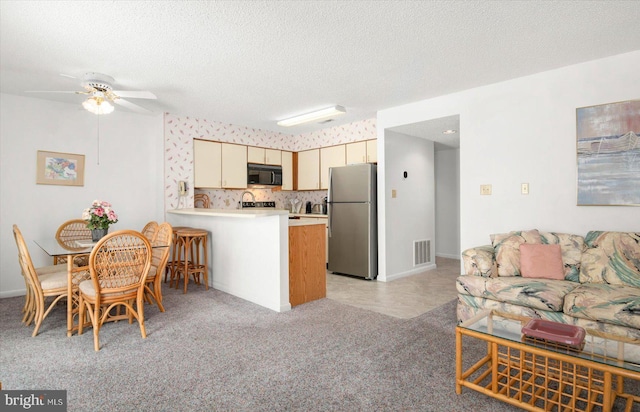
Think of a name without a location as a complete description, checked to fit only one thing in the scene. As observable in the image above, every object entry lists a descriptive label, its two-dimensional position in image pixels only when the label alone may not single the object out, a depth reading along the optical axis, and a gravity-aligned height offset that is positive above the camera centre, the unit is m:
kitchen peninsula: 3.46 -0.48
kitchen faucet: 6.11 +0.20
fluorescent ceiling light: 4.57 +1.28
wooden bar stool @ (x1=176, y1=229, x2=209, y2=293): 4.24 -0.59
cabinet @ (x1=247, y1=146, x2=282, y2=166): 5.95 +0.93
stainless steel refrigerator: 4.93 -0.19
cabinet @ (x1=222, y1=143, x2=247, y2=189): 5.60 +0.69
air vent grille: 5.38 -0.71
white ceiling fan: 3.33 +1.18
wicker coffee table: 1.56 -0.81
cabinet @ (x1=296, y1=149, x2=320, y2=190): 6.18 +0.69
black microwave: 5.91 +0.59
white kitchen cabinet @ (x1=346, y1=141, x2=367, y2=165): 5.44 +0.87
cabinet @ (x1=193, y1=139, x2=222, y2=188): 5.28 +0.70
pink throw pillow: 2.91 -0.48
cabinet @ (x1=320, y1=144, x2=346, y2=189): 5.76 +0.81
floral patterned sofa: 2.31 -0.60
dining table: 2.78 -0.40
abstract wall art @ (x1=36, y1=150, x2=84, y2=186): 4.33 +0.53
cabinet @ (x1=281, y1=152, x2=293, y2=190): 6.46 +0.71
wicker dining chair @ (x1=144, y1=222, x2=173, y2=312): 3.32 -0.46
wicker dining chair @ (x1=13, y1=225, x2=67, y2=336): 2.78 -0.60
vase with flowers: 3.33 -0.08
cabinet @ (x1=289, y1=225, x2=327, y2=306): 3.68 -0.61
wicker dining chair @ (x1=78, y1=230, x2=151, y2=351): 2.59 -0.50
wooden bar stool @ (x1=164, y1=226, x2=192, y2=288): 4.53 -0.68
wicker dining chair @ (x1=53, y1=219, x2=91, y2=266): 4.01 -0.27
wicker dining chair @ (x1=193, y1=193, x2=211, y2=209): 5.51 +0.14
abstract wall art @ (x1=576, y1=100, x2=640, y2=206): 2.94 +0.45
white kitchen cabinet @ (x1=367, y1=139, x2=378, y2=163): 5.32 +0.86
